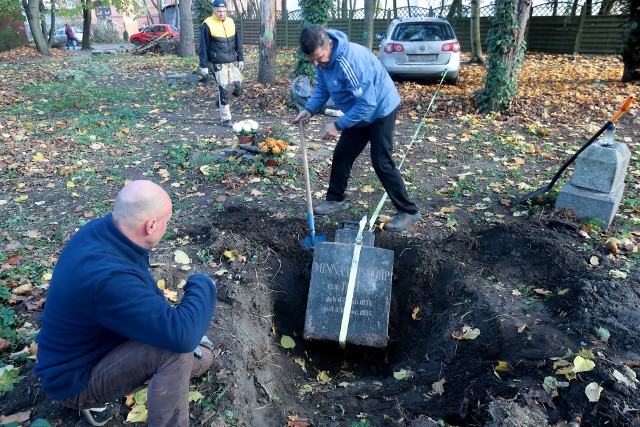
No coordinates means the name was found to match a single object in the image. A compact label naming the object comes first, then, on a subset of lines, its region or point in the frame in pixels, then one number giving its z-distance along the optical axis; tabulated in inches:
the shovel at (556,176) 146.8
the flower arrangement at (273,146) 226.2
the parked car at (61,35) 1162.6
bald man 73.4
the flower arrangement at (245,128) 237.7
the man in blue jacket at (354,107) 151.6
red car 1000.2
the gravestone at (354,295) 144.3
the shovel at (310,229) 168.1
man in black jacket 301.0
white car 410.0
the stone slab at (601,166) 166.9
